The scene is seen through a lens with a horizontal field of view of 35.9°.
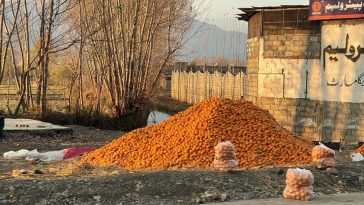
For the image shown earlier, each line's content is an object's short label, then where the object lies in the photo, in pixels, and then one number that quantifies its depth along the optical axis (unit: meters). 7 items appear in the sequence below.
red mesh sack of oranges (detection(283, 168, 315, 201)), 6.86
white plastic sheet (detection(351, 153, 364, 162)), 10.89
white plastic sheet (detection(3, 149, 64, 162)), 11.21
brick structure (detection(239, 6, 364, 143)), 15.92
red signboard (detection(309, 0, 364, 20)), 15.67
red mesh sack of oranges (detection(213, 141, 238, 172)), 7.89
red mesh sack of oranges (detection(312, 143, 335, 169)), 8.68
